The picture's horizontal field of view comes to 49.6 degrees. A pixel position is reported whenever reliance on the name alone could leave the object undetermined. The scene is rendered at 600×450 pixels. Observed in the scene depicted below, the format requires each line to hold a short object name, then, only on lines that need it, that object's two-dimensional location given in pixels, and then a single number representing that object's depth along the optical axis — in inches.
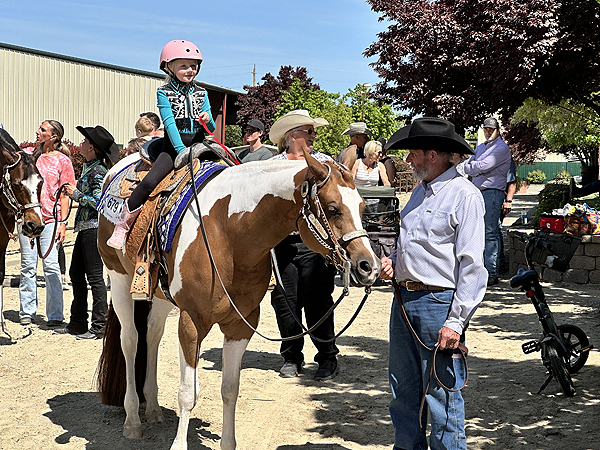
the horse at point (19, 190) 264.8
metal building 1099.3
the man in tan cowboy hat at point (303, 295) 239.5
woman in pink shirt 318.7
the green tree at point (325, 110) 1263.5
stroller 361.1
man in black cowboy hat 131.3
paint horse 139.5
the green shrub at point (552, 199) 555.5
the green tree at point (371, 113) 1362.0
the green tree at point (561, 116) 483.5
